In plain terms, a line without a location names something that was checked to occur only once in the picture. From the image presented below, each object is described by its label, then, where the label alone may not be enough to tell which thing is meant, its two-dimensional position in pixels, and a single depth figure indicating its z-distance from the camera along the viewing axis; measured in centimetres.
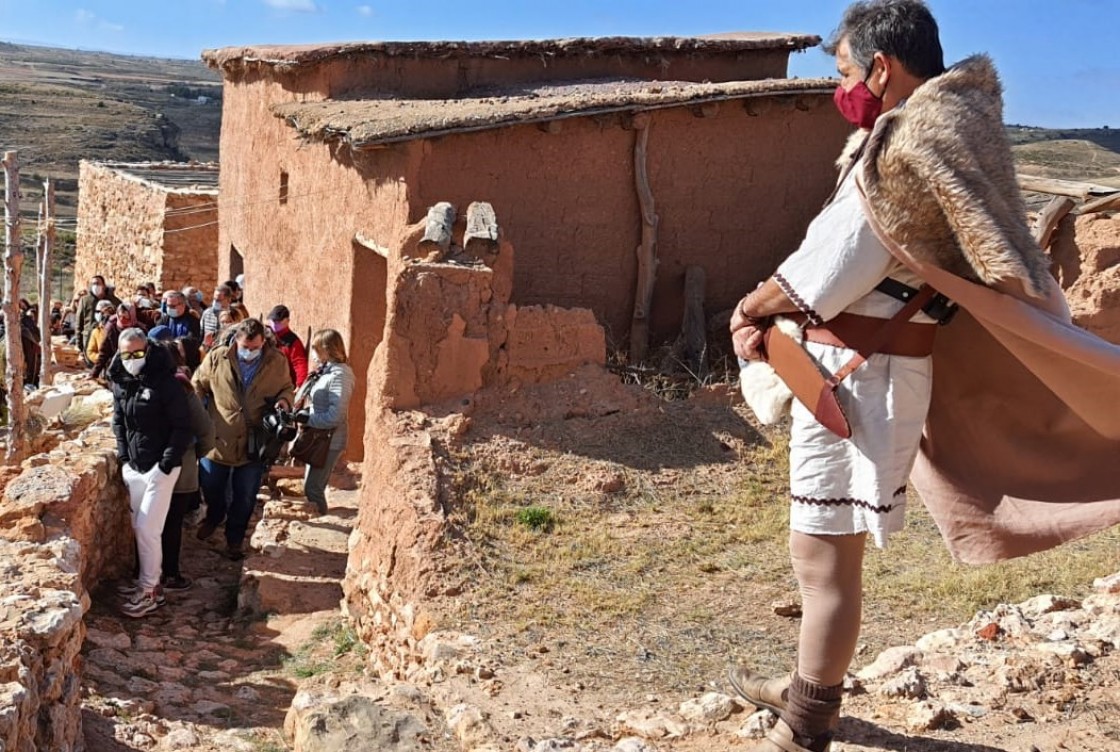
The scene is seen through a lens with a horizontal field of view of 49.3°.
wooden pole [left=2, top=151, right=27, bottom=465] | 1063
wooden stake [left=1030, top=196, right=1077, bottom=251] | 790
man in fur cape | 315
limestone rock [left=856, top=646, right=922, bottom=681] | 448
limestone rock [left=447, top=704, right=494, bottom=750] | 435
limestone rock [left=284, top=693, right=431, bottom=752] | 434
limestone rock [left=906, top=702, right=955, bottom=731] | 393
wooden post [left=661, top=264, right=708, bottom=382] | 1009
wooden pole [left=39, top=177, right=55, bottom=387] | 1439
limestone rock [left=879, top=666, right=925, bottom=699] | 415
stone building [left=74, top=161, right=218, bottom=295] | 1928
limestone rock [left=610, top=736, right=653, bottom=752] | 399
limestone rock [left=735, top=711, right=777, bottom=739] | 402
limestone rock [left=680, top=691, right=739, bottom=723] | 431
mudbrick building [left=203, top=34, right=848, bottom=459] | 808
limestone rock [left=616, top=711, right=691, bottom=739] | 422
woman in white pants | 738
